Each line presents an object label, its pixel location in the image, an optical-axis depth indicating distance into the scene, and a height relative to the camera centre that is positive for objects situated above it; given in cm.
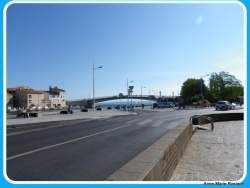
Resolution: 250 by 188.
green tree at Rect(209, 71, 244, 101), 5606 +330
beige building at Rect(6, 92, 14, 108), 6519 -125
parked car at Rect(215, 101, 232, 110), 3069 -122
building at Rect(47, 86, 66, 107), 8032 +37
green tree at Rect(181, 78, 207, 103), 6395 +318
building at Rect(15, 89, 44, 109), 6707 -51
